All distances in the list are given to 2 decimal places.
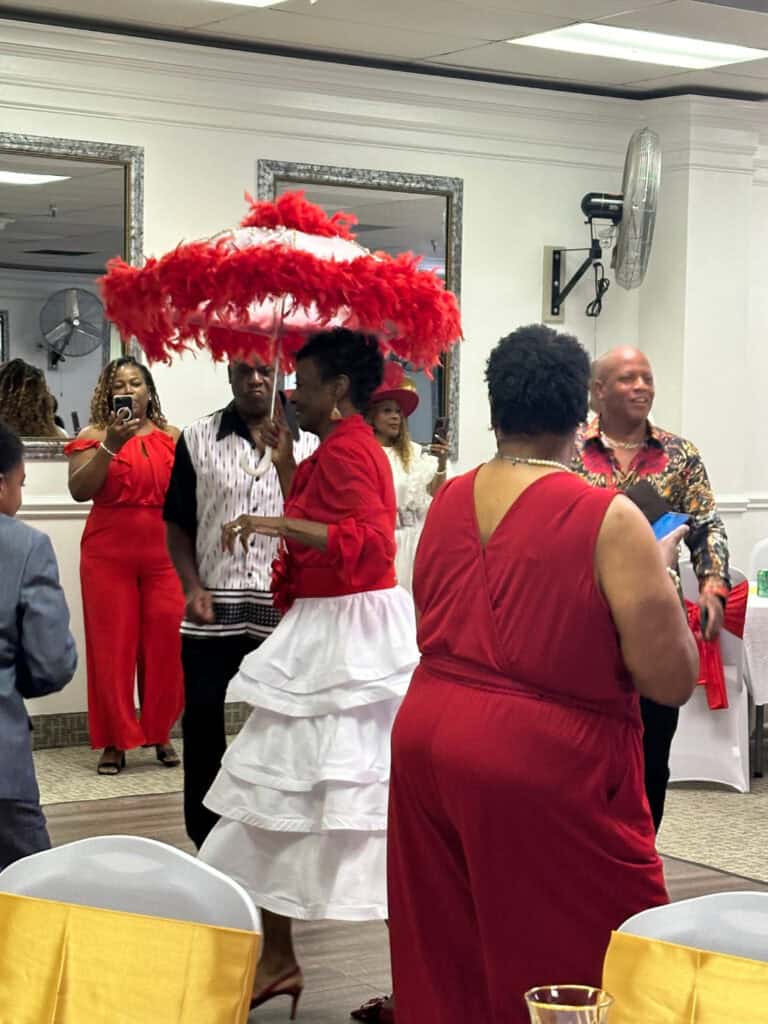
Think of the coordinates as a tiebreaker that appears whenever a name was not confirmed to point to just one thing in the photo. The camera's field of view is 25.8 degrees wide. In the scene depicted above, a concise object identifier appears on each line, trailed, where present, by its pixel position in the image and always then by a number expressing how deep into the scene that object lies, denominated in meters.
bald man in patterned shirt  4.40
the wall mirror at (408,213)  7.88
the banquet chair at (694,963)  1.96
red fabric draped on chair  6.58
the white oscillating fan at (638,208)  7.46
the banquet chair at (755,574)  7.03
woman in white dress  7.35
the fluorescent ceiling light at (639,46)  7.25
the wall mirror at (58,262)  7.11
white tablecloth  6.76
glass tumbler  1.34
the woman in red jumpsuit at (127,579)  6.85
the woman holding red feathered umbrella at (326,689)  3.77
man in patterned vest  4.30
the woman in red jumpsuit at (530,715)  2.62
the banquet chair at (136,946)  2.03
